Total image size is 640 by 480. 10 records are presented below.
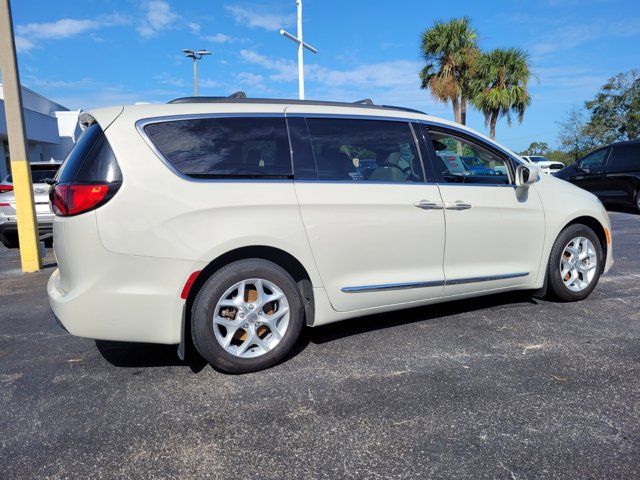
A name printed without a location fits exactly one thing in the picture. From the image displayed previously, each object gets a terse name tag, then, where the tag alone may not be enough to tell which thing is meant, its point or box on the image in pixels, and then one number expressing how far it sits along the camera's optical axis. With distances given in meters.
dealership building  25.78
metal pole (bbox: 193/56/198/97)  30.25
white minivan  2.97
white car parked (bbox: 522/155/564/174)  29.42
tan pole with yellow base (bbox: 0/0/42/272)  6.73
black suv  12.01
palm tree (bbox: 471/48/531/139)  27.00
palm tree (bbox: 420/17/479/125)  26.66
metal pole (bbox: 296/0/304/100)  15.83
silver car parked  8.05
